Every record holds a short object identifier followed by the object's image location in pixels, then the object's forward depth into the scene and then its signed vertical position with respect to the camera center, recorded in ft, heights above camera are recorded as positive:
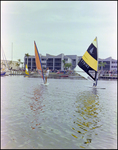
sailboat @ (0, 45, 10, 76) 241.67 +2.48
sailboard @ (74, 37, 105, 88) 98.32 +6.35
